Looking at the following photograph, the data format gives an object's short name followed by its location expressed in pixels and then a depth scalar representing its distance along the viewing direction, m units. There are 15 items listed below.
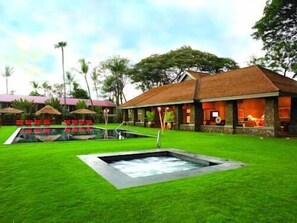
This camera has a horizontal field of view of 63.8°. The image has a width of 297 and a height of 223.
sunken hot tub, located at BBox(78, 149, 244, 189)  4.64
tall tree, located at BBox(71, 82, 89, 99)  46.76
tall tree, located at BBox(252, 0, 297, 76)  13.86
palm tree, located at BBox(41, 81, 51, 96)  48.66
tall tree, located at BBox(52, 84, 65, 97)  49.75
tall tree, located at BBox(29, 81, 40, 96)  46.47
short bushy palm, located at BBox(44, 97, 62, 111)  31.20
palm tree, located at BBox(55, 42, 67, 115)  34.62
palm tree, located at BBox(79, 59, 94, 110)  36.62
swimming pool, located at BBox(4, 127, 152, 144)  12.33
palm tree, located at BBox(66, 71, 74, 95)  43.25
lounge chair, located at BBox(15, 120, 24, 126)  25.68
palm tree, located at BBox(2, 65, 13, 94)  42.51
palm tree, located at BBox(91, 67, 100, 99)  45.09
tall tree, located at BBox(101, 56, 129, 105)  41.09
